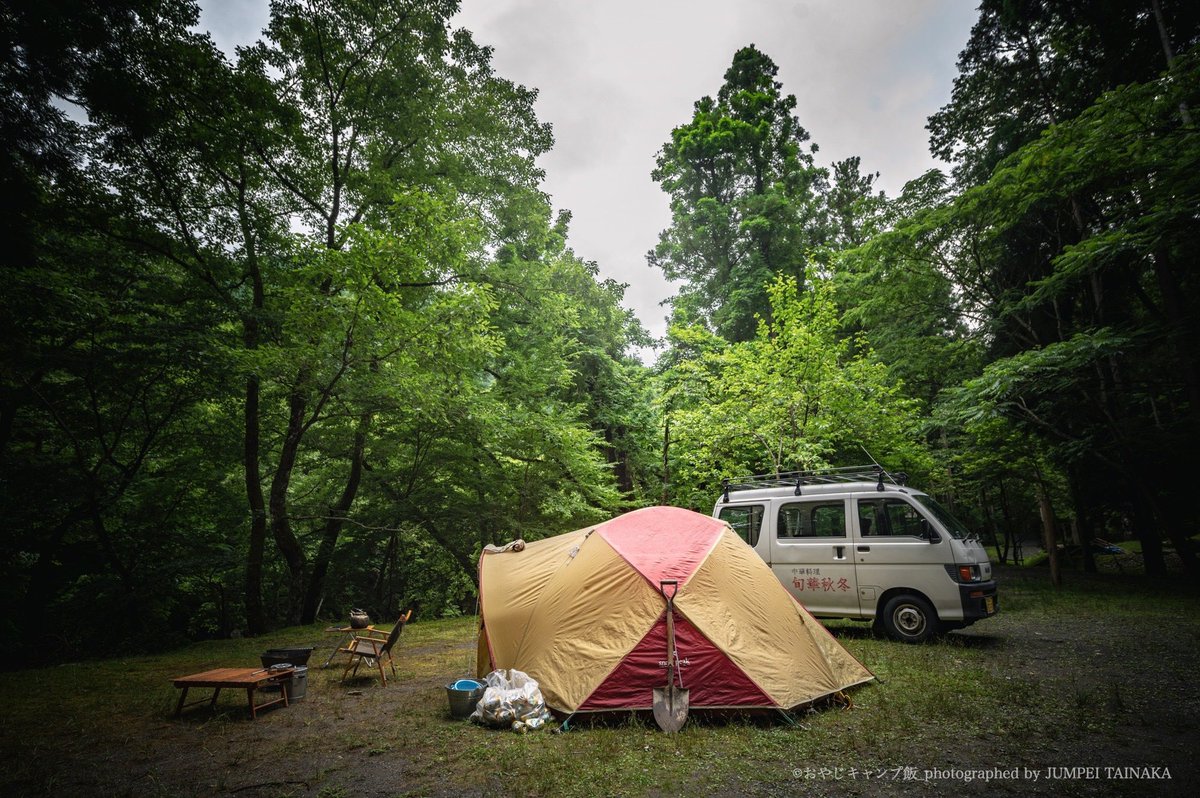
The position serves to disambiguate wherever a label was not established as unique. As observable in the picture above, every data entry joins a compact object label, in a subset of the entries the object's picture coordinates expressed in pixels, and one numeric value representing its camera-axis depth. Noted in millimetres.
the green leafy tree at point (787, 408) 13078
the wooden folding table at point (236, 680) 5281
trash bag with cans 4754
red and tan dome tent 4824
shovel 4605
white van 7363
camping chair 6734
